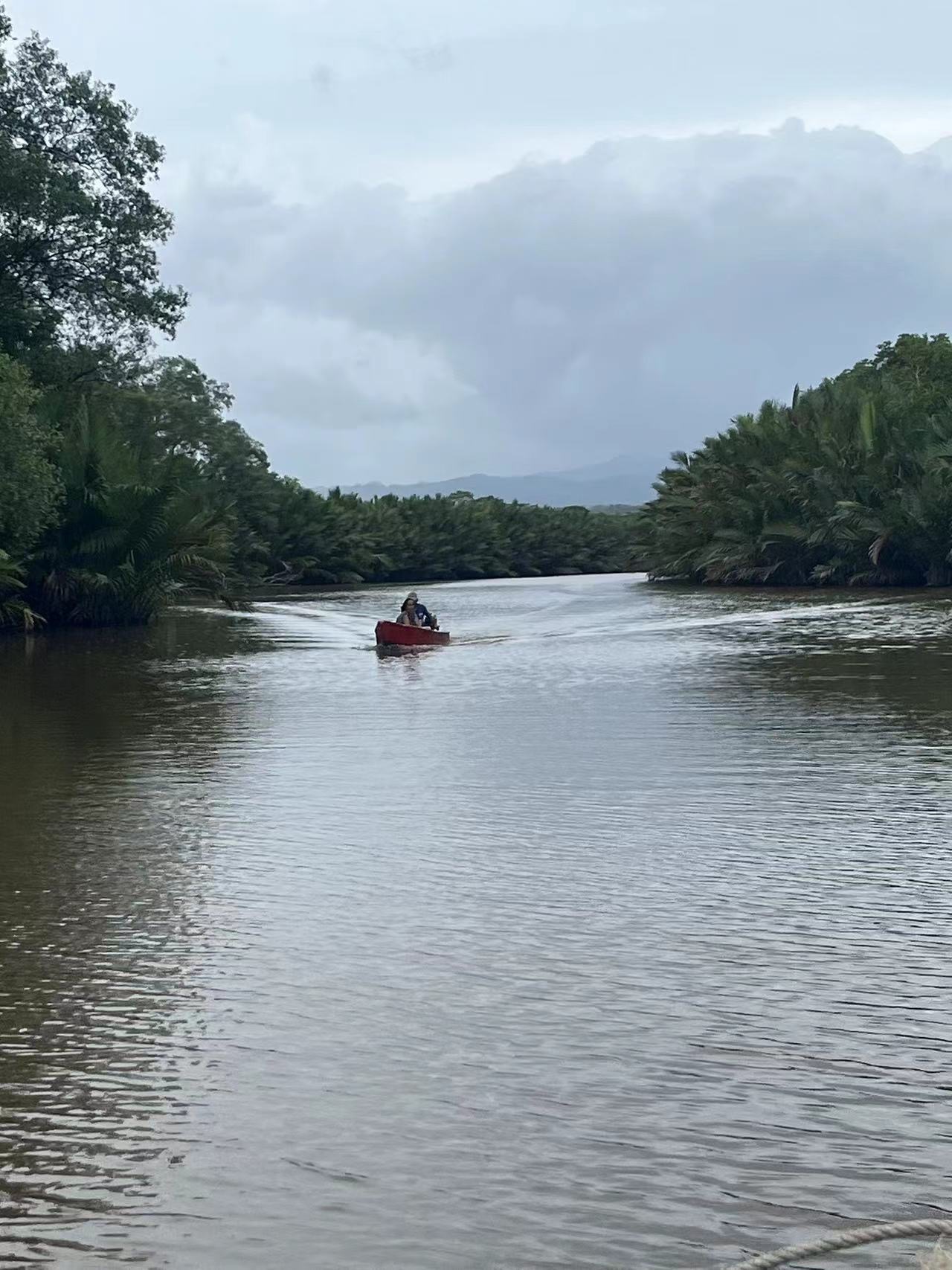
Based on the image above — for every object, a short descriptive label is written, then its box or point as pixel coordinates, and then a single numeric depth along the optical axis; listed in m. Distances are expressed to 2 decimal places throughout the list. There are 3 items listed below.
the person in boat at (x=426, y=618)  30.81
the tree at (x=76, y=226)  39.28
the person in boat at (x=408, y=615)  29.97
